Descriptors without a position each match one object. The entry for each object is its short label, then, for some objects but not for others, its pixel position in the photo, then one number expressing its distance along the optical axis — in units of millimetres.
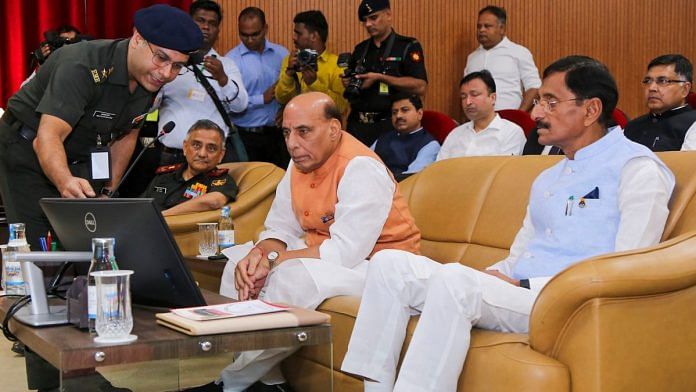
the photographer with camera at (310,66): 5191
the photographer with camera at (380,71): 5266
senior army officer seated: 4477
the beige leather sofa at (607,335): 1982
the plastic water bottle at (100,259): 1856
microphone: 2374
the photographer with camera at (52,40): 5074
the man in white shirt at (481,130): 4941
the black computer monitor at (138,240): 1890
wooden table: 1726
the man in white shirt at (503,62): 6105
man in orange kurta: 2826
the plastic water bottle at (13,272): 2504
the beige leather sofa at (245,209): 4191
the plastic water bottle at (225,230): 4035
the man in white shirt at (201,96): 4906
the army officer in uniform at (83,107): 2826
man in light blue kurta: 2135
